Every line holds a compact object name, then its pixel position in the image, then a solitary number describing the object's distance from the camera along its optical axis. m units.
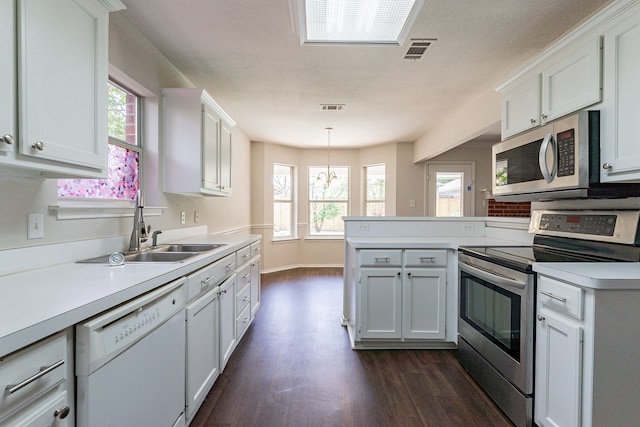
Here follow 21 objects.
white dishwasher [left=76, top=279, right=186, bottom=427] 0.99
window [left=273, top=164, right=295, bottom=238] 6.54
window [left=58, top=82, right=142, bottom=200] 2.14
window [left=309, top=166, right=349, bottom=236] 6.84
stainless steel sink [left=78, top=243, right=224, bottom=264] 1.88
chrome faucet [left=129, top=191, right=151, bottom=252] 2.20
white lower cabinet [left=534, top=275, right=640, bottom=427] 1.37
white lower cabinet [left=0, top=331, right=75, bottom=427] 0.75
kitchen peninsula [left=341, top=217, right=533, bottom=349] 2.74
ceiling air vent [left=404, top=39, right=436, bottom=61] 2.46
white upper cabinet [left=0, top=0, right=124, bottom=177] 1.14
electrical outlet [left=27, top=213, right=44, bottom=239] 1.52
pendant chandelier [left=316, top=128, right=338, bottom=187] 6.20
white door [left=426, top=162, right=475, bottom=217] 5.95
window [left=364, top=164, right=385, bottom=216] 6.66
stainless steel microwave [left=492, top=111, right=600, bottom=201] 1.71
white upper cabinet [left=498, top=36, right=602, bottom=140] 1.73
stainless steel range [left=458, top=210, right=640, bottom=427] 1.74
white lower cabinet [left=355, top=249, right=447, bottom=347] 2.74
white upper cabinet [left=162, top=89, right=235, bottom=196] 2.73
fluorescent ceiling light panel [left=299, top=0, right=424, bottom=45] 1.97
